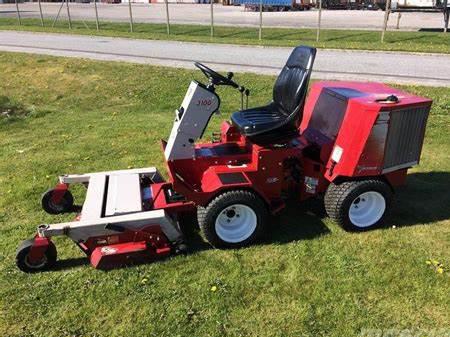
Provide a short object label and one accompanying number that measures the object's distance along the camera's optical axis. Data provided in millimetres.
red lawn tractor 3959
